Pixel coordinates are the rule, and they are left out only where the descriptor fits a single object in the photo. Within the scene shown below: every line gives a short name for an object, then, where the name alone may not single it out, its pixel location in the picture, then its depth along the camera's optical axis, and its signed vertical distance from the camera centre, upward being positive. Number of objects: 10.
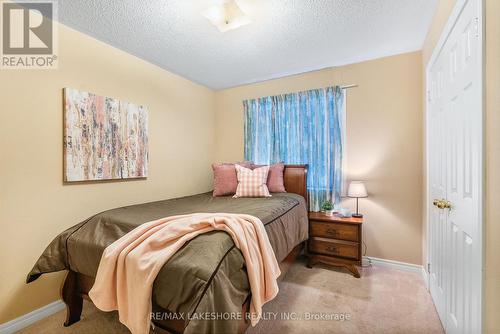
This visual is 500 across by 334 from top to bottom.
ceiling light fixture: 1.72 +1.19
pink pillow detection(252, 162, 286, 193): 2.86 -0.17
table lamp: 2.50 -0.27
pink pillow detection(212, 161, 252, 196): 2.83 -0.18
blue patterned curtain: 2.83 +0.43
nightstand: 2.39 -0.83
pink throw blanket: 1.12 -0.51
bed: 0.99 -0.54
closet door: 1.06 -0.05
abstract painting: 1.97 +0.28
